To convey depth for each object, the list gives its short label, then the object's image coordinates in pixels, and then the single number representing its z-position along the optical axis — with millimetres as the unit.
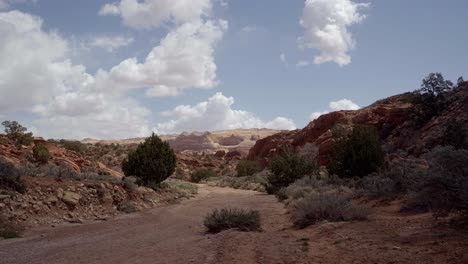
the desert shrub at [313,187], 21642
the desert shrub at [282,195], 25683
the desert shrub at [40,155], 32969
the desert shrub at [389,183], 18203
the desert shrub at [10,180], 16266
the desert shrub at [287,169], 32312
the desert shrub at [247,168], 58000
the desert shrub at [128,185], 22984
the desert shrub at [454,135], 23644
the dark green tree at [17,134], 40062
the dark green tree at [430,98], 40938
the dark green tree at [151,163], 27656
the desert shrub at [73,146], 53028
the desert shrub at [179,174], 61566
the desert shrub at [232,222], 13250
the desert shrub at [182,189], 29562
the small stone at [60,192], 17686
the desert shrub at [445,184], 9810
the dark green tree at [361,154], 25359
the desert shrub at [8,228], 12834
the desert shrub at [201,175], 62203
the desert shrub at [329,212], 13062
